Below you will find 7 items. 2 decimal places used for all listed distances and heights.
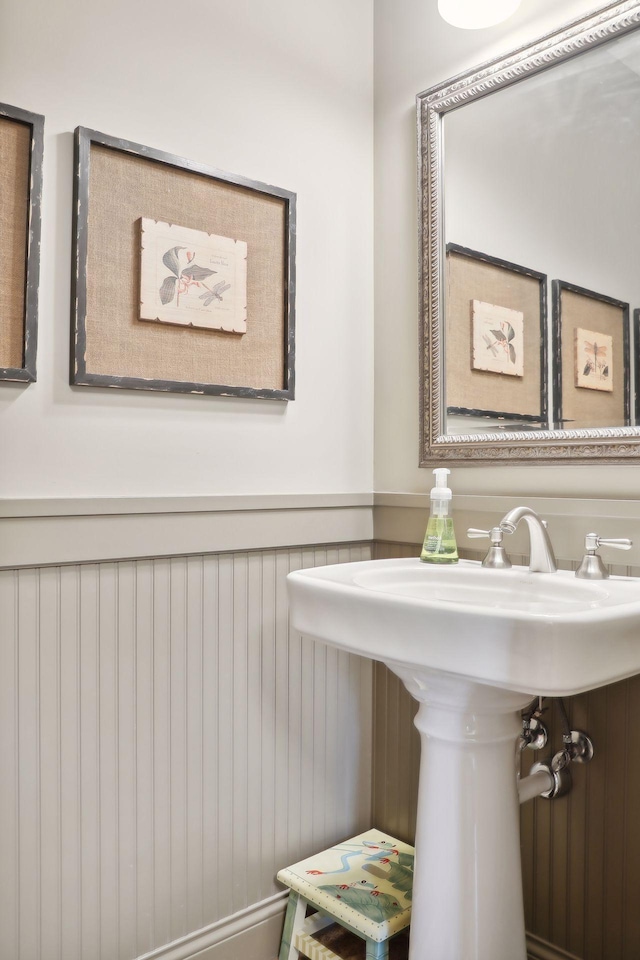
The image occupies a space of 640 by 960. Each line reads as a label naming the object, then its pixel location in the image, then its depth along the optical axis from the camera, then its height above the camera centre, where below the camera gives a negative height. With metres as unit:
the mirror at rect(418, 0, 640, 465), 1.29 +0.50
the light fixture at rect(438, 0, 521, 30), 1.46 +1.01
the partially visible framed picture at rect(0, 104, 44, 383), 1.20 +0.44
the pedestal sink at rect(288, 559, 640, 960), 1.03 -0.37
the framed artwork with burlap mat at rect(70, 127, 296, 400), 1.29 +0.44
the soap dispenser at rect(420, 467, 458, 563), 1.43 -0.06
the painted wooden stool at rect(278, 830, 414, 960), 1.34 -0.76
